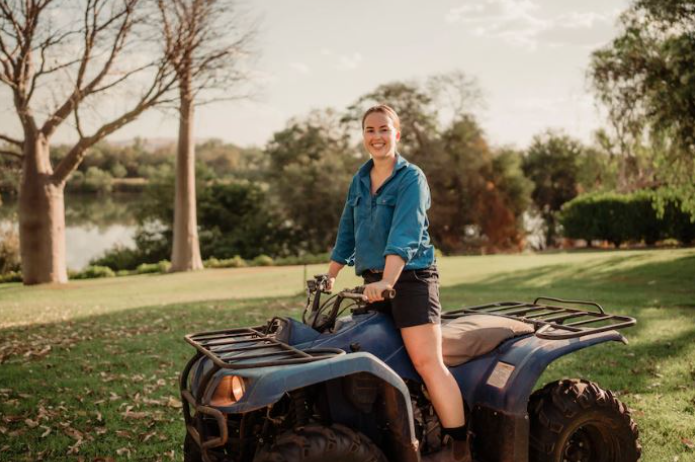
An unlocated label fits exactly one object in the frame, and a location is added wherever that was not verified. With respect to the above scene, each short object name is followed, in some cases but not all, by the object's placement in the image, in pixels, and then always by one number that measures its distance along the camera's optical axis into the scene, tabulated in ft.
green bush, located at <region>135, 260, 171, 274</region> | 83.72
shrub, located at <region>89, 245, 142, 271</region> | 112.06
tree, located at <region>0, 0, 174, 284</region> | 56.46
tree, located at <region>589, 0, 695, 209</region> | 48.03
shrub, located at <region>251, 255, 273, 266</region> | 91.28
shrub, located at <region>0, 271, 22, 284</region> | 72.20
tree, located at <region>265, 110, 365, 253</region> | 122.93
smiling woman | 11.13
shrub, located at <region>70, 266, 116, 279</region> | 81.46
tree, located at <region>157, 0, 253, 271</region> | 63.46
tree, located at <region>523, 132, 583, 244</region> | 145.38
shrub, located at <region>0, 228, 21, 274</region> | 78.07
